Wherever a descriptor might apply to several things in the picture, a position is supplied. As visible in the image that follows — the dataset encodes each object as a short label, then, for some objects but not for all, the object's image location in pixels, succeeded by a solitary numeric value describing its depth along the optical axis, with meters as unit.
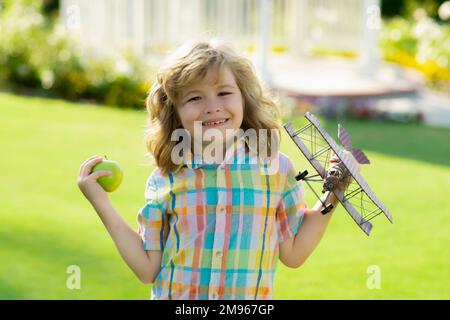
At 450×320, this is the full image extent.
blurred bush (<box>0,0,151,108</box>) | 10.66
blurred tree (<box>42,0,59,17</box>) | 20.81
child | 2.64
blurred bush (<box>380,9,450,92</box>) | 12.00
